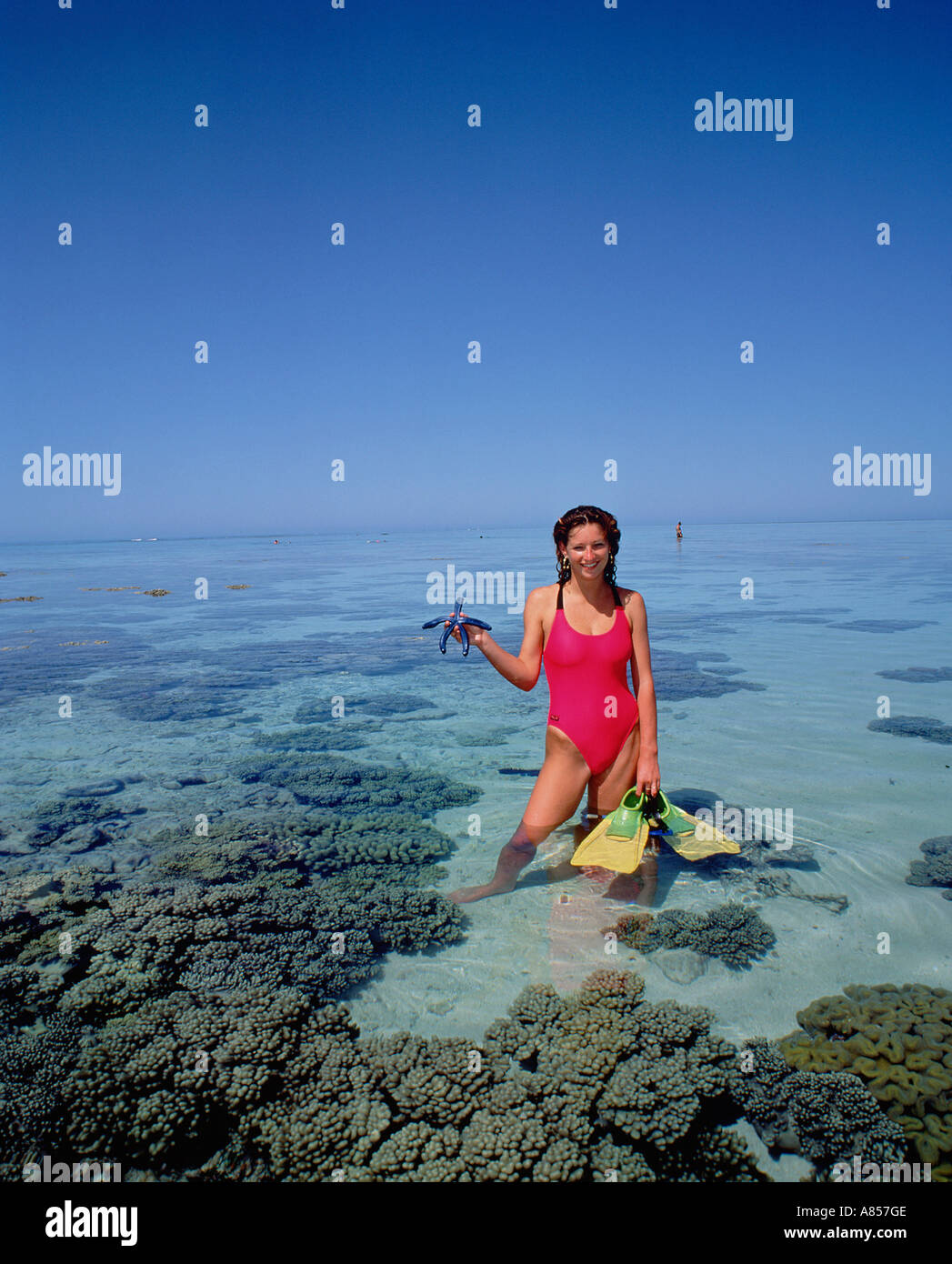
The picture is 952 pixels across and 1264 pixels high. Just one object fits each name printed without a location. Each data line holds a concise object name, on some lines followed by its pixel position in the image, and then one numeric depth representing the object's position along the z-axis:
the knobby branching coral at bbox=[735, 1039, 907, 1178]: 2.90
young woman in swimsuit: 4.46
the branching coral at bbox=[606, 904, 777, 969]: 4.32
